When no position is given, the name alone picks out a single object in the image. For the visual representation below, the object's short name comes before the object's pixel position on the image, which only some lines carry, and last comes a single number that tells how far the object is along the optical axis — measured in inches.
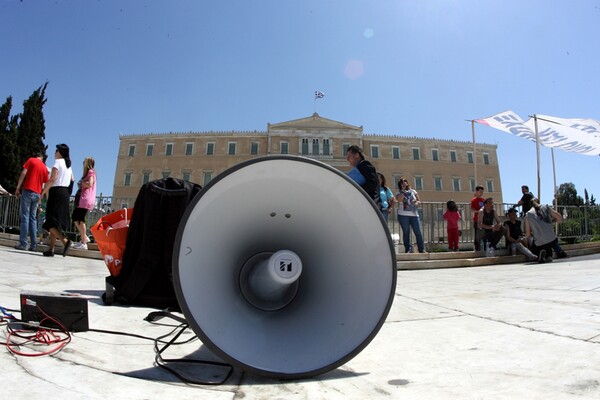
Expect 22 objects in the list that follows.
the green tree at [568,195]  2296.8
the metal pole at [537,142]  468.4
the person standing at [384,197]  209.6
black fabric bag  101.0
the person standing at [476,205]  334.9
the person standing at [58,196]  207.6
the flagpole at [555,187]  403.3
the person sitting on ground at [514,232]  320.5
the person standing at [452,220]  327.0
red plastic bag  107.3
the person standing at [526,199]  307.0
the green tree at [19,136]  869.8
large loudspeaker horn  50.5
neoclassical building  1861.5
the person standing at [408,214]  287.4
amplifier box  67.4
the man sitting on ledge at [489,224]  309.4
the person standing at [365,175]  145.1
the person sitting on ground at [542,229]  286.5
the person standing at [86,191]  212.5
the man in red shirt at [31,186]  224.2
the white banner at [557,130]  465.4
